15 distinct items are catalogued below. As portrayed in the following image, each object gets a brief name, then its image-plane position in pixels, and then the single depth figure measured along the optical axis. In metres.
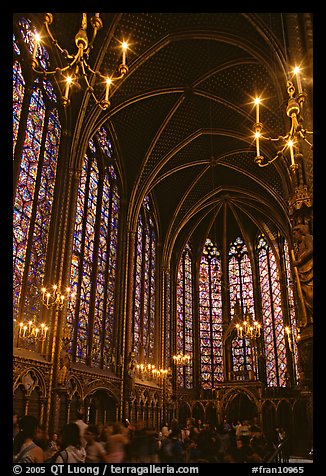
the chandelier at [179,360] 21.25
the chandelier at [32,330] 10.91
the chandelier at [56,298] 11.34
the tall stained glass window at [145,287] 20.04
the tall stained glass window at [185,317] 24.52
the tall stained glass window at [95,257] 14.65
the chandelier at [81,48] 6.17
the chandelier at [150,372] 19.09
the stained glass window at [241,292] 24.59
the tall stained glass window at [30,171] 11.64
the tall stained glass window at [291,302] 22.43
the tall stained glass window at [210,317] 25.06
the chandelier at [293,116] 6.36
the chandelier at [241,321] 17.96
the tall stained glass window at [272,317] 23.52
